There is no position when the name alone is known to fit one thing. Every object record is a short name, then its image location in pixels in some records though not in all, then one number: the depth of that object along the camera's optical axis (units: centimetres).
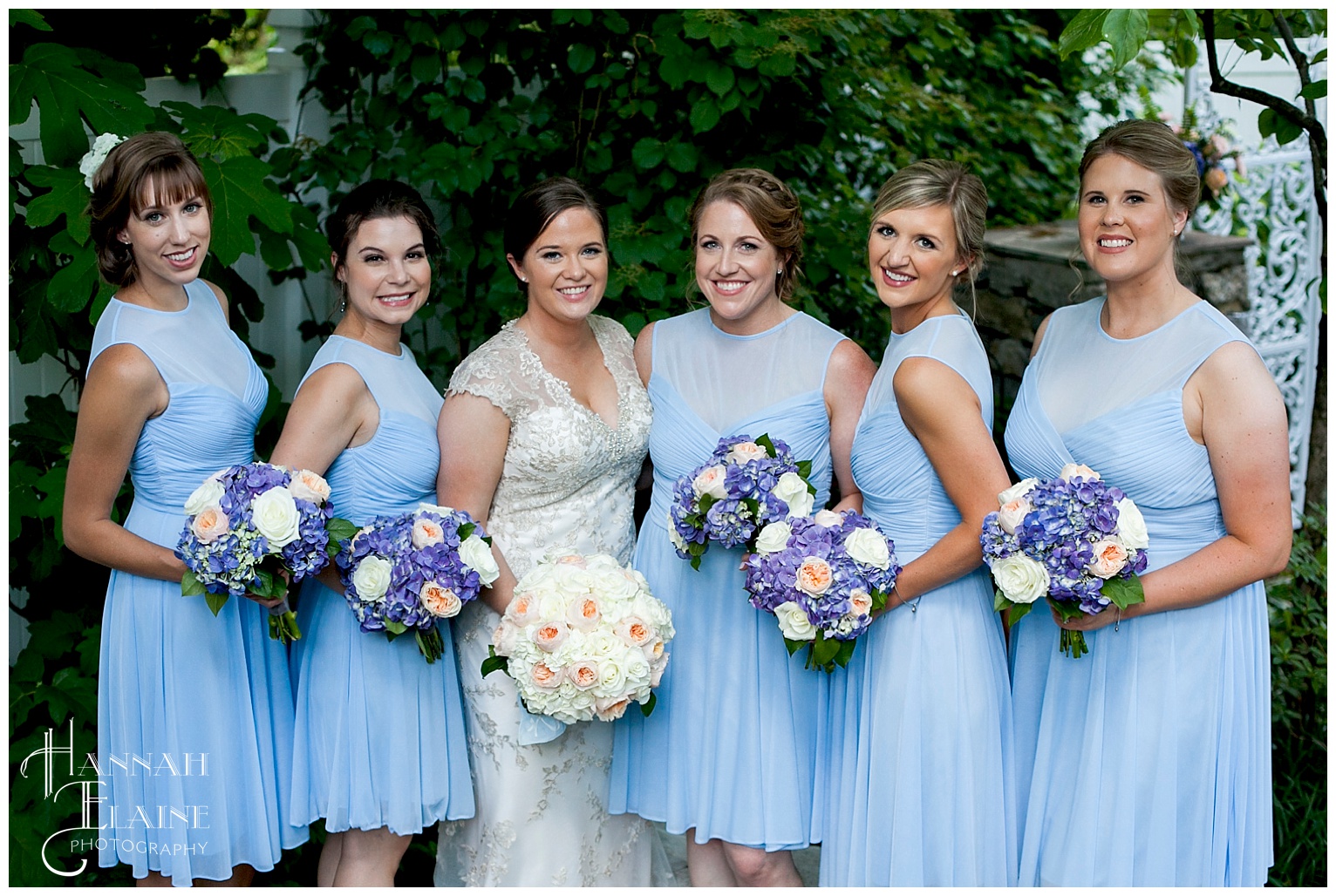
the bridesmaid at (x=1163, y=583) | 304
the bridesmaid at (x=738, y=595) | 346
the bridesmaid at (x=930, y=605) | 316
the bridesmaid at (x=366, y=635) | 338
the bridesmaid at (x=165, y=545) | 328
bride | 344
